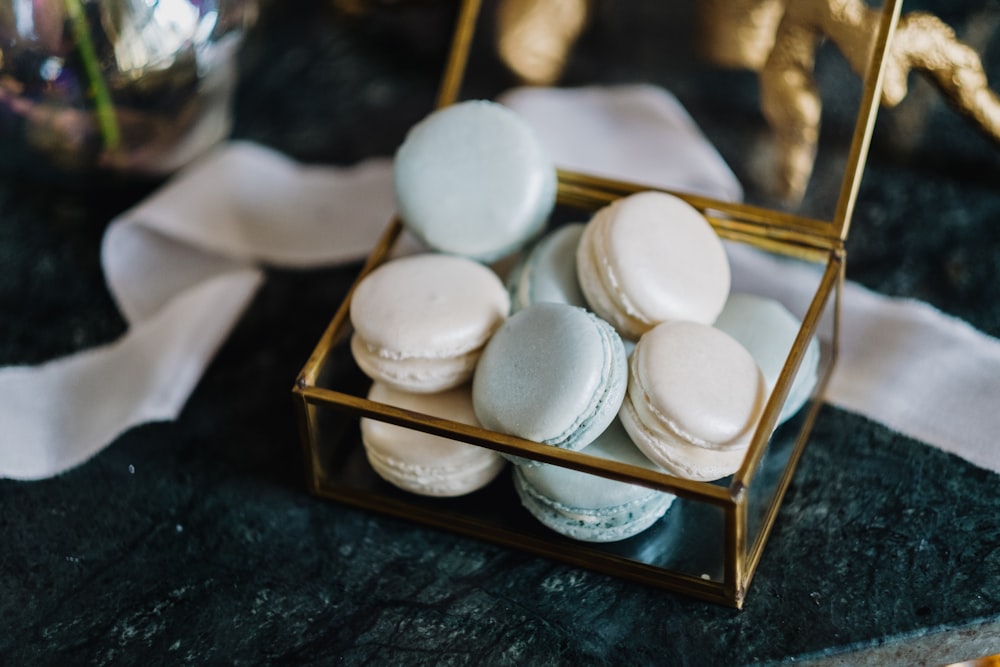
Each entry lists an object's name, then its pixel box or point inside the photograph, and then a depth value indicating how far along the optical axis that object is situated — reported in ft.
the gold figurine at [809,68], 2.65
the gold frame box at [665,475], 1.99
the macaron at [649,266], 2.18
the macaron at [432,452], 2.17
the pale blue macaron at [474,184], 2.37
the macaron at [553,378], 1.99
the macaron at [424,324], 2.15
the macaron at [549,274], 2.30
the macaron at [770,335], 2.19
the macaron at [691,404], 1.98
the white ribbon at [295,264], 2.47
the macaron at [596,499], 2.06
